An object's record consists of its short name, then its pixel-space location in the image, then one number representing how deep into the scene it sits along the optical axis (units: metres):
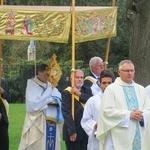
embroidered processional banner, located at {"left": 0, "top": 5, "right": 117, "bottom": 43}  9.73
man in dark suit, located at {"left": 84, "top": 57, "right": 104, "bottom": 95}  10.97
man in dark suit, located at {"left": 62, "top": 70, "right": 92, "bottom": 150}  10.16
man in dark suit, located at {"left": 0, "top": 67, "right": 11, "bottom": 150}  11.77
